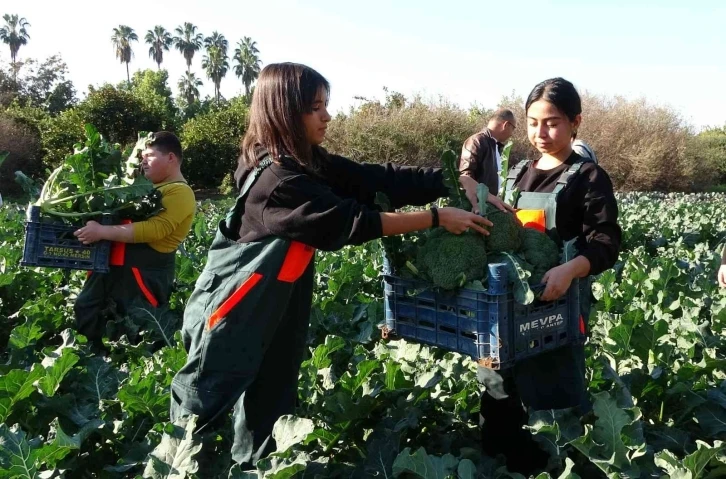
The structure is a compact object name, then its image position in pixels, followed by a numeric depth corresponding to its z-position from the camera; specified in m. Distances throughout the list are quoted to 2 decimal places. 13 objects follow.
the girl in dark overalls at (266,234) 2.50
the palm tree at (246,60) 73.50
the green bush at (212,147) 29.88
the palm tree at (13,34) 74.00
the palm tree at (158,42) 79.50
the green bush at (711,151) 31.24
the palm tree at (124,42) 75.81
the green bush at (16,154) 29.14
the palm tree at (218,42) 75.06
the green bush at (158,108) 32.09
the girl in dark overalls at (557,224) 2.67
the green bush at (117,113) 29.88
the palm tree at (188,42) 77.94
